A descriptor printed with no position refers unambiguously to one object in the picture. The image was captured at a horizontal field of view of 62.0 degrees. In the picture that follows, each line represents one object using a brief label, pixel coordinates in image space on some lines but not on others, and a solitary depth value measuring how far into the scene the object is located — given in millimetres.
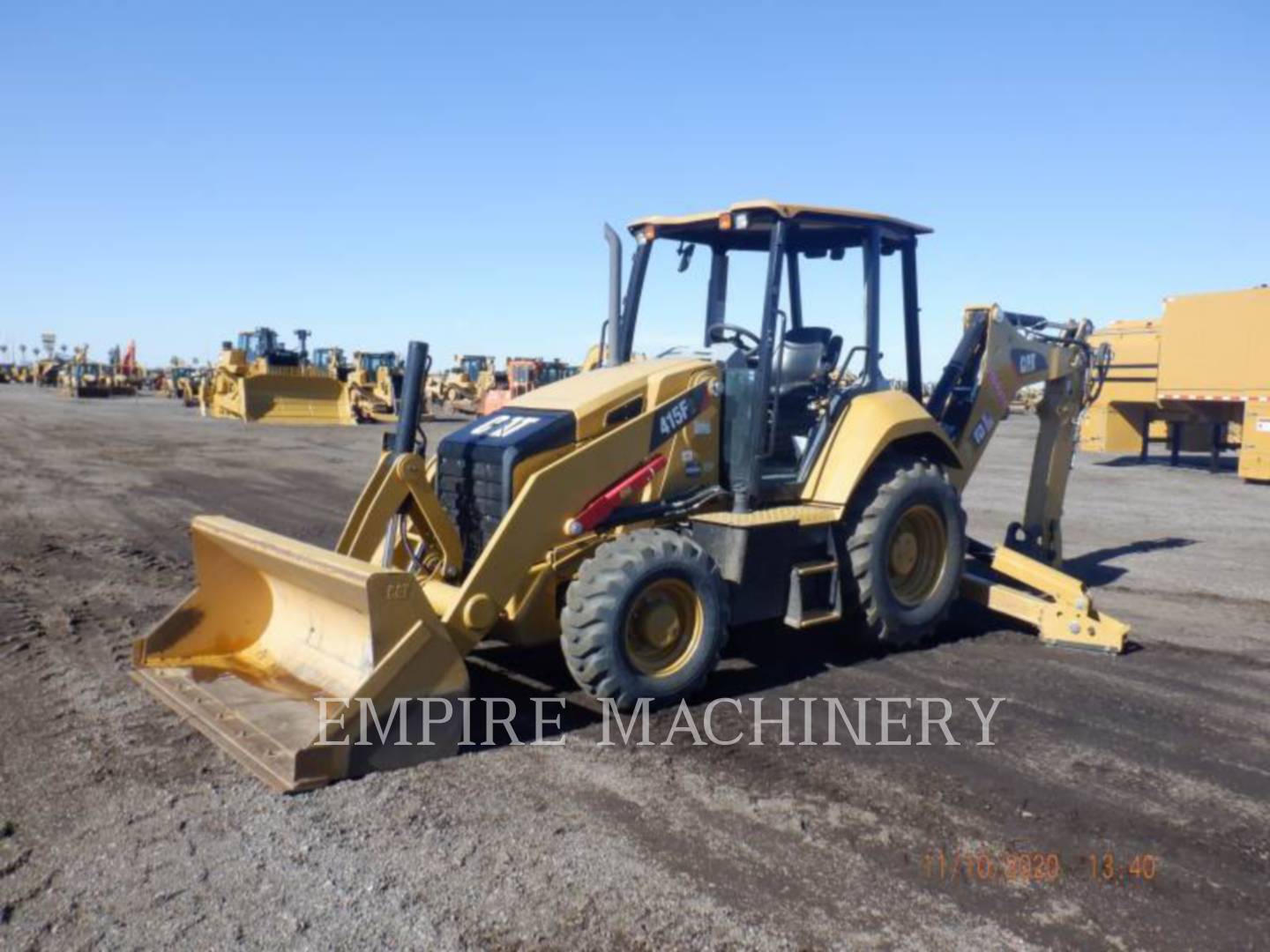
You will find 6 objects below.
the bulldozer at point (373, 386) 33500
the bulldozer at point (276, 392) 30411
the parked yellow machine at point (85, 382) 49344
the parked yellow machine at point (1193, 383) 18547
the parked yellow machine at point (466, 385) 41000
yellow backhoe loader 4895
